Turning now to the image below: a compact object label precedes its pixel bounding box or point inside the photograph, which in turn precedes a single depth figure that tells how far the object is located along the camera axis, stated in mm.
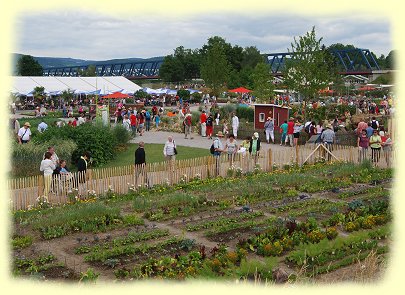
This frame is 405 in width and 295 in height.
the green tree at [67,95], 58938
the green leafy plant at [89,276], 9496
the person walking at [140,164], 18594
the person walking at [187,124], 31539
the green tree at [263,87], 54281
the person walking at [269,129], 29109
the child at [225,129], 31788
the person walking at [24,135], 24172
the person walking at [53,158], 17834
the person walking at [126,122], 31038
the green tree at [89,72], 131450
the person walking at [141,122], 33594
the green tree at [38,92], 56597
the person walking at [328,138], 23953
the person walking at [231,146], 21169
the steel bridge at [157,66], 136375
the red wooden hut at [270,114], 31967
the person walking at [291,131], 27906
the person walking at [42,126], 28005
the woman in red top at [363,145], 23109
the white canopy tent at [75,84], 57469
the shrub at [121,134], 27281
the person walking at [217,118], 34531
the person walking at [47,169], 16672
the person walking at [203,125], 32281
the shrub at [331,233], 12375
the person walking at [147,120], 36047
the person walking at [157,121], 37406
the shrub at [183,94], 67812
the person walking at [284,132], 28328
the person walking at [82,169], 17298
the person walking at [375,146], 22297
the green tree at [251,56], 113188
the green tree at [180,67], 116125
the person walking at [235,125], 31125
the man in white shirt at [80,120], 30888
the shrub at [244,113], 41750
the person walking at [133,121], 33109
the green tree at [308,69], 36750
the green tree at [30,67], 105062
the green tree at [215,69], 67500
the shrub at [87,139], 23375
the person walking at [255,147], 21703
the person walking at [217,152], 20641
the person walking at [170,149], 20672
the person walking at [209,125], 31875
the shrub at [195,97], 67850
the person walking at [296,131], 27891
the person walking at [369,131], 23978
